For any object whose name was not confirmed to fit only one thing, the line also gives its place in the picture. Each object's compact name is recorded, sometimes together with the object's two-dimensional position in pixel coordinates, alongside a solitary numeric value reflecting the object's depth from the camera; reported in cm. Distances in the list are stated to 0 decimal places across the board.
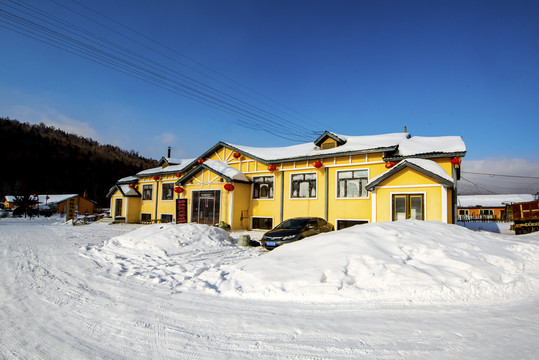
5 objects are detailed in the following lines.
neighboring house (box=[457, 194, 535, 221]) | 5259
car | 1191
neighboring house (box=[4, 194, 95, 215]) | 5101
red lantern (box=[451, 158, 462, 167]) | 1420
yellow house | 1470
